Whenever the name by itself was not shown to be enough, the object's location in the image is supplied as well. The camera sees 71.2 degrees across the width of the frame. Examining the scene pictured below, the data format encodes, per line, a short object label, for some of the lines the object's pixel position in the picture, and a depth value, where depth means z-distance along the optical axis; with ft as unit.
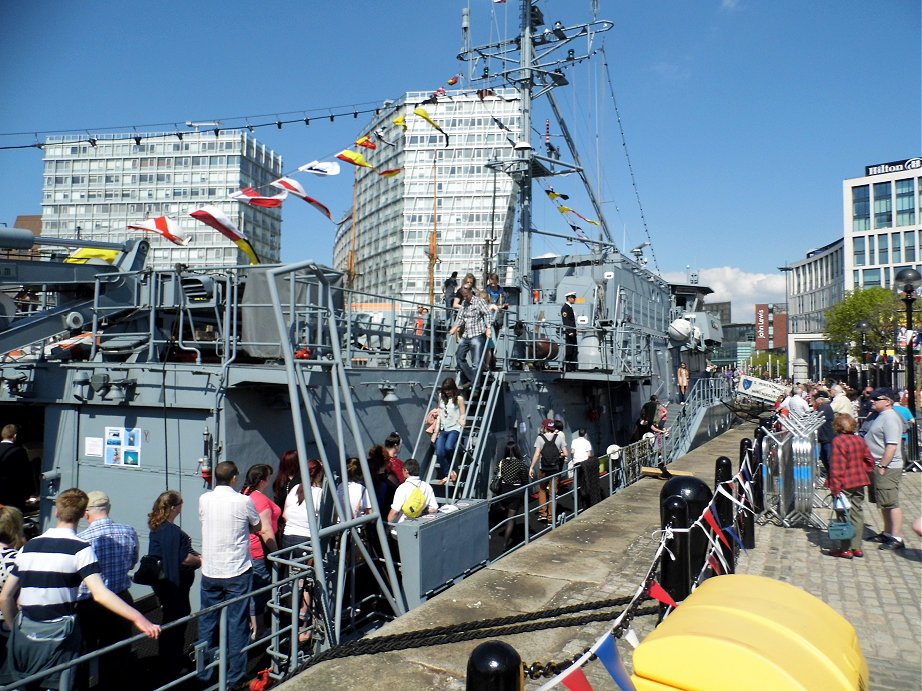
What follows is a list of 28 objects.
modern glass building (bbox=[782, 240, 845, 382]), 243.40
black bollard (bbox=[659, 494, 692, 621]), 14.10
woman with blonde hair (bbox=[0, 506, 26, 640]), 12.87
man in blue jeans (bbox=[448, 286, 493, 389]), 29.40
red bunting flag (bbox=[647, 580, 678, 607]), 13.06
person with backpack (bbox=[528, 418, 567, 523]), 31.83
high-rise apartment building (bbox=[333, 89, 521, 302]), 285.43
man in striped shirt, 11.82
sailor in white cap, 40.07
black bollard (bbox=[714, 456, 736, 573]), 18.04
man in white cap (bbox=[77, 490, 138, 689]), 14.47
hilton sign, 222.48
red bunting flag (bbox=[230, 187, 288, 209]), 29.55
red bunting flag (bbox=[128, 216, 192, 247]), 29.50
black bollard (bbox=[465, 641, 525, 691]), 7.08
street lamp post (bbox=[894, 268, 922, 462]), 40.68
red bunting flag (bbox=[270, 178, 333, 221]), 29.53
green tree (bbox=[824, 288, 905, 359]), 137.18
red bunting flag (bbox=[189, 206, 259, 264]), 25.91
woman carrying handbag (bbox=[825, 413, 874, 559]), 22.06
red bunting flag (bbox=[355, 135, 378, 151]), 40.44
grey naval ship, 20.21
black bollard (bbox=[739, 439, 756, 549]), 23.53
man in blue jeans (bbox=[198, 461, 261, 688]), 15.57
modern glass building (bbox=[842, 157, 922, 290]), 213.87
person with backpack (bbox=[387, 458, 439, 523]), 19.83
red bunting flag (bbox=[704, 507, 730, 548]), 15.56
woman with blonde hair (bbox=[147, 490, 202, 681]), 16.02
